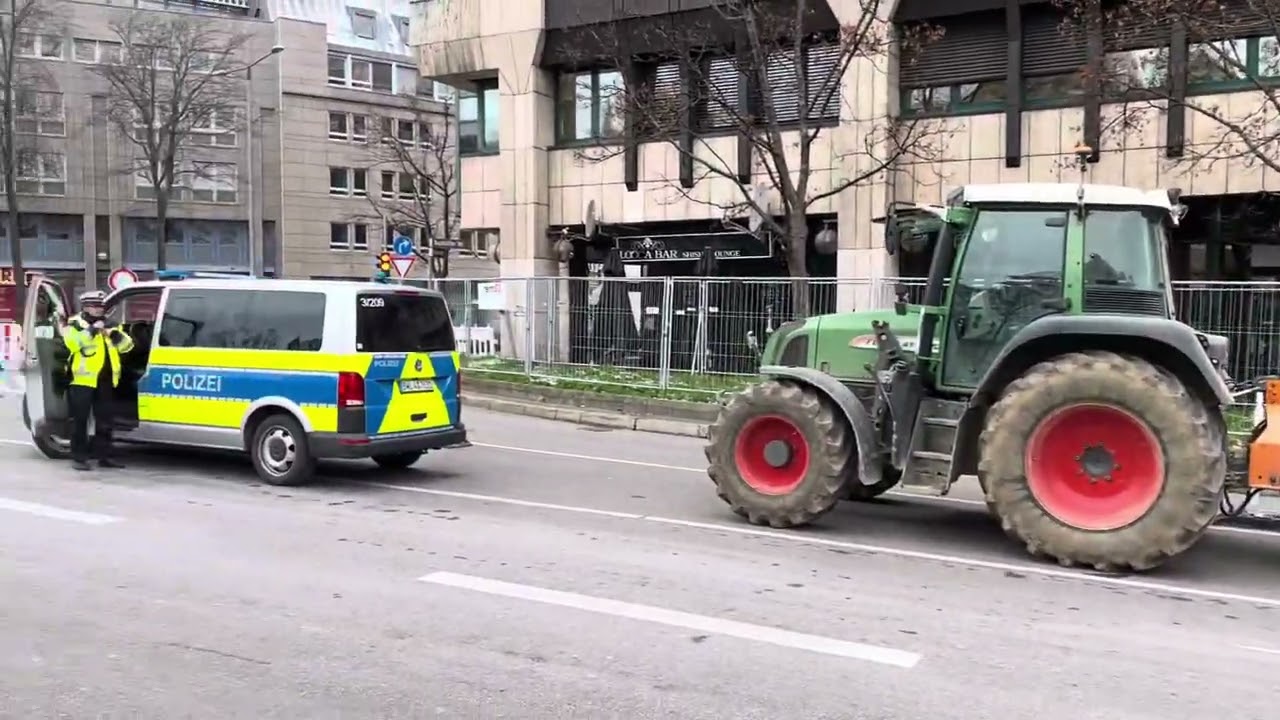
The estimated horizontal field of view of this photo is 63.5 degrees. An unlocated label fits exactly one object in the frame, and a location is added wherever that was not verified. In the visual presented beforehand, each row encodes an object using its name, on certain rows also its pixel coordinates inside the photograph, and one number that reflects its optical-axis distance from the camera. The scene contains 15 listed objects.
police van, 9.40
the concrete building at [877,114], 17.50
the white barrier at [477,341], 19.08
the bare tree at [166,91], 47.59
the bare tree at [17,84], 45.16
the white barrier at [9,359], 18.02
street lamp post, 38.84
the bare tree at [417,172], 39.00
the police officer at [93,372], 10.05
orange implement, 6.47
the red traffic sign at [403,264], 22.56
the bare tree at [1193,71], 14.52
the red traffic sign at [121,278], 19.95
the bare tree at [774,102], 17.41
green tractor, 6.67
